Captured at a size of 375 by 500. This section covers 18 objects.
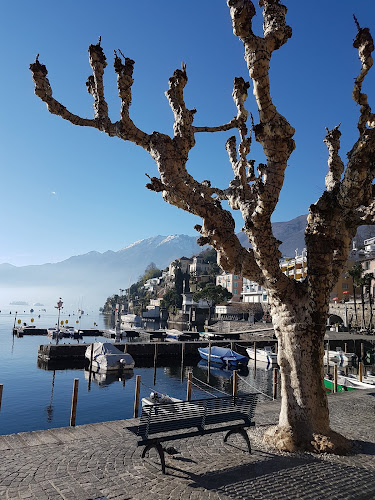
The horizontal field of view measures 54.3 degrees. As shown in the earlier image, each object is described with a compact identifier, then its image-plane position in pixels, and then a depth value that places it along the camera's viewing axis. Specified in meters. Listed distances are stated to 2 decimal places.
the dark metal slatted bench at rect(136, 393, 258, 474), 7.98
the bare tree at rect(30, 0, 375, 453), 9.47
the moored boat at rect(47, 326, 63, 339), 68.89
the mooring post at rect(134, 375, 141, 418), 14.86
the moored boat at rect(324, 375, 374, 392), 24.33
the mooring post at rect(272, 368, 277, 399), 20.92
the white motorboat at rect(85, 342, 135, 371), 37.31
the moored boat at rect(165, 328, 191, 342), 64.75
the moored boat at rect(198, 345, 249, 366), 42.31
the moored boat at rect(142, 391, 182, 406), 16.96
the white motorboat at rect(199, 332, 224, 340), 67.20
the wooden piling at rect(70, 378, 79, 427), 12.56
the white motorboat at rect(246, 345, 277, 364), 43.56
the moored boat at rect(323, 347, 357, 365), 41.62
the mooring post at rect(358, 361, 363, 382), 24.77
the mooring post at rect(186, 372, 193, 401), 16.69
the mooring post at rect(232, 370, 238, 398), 16.70
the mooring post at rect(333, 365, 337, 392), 20.02
